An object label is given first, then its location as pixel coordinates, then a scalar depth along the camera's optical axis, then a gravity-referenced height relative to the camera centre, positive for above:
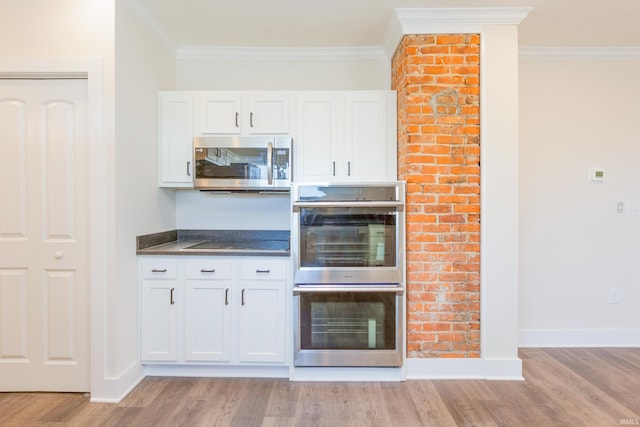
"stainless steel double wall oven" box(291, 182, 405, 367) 2.53 -0.45
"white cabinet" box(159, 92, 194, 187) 2.89 +0.65
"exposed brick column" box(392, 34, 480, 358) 2.59 +0.05
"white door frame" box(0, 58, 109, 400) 2.26 +0.13
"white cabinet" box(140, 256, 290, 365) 2.58 -0.77
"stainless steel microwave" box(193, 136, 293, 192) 2.79 +0.41
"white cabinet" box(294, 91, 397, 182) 2.87 +0.64
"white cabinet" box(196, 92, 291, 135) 2.90 +0.86
